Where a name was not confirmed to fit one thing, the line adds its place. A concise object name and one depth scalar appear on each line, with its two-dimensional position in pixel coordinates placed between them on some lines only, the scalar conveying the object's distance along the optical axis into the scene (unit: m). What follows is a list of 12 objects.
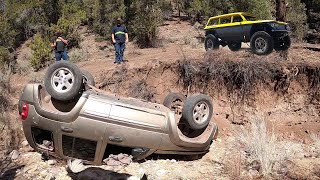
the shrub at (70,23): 15.36
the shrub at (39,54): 12.08
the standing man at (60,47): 8.60
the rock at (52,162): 5.63
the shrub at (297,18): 16.05
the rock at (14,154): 6.02
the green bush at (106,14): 15.41
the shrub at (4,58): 12.44
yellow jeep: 8.71
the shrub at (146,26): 14.07
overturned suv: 4.72
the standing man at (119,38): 8.62
